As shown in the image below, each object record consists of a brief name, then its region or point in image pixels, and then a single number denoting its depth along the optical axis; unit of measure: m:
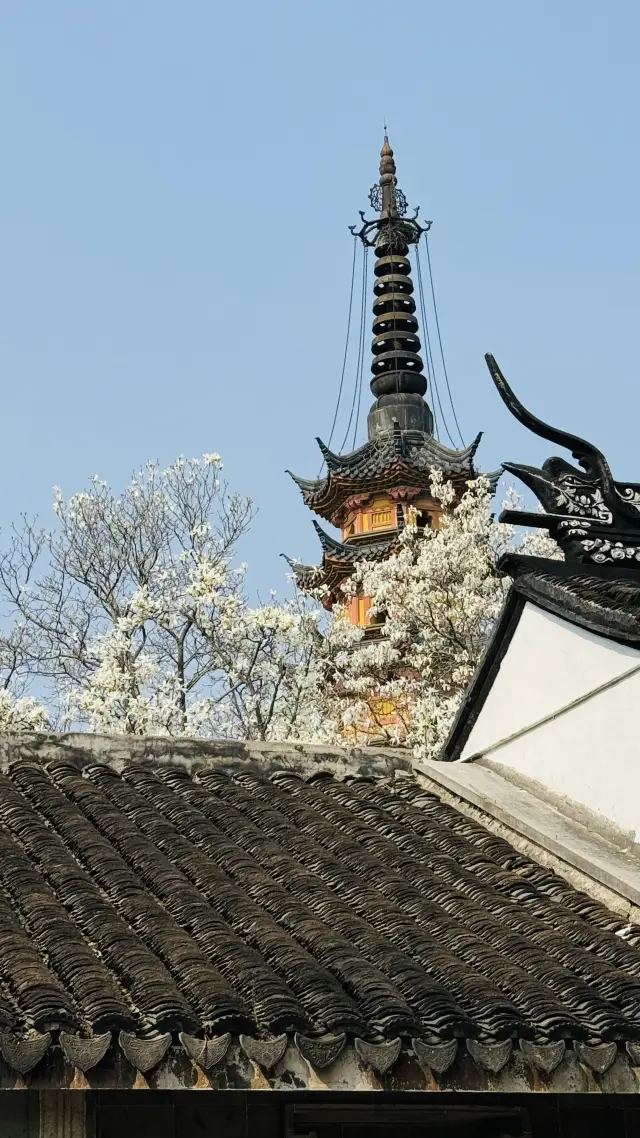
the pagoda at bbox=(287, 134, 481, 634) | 78.69
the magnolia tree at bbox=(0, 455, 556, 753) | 51.00
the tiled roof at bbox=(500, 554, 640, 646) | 17.23
